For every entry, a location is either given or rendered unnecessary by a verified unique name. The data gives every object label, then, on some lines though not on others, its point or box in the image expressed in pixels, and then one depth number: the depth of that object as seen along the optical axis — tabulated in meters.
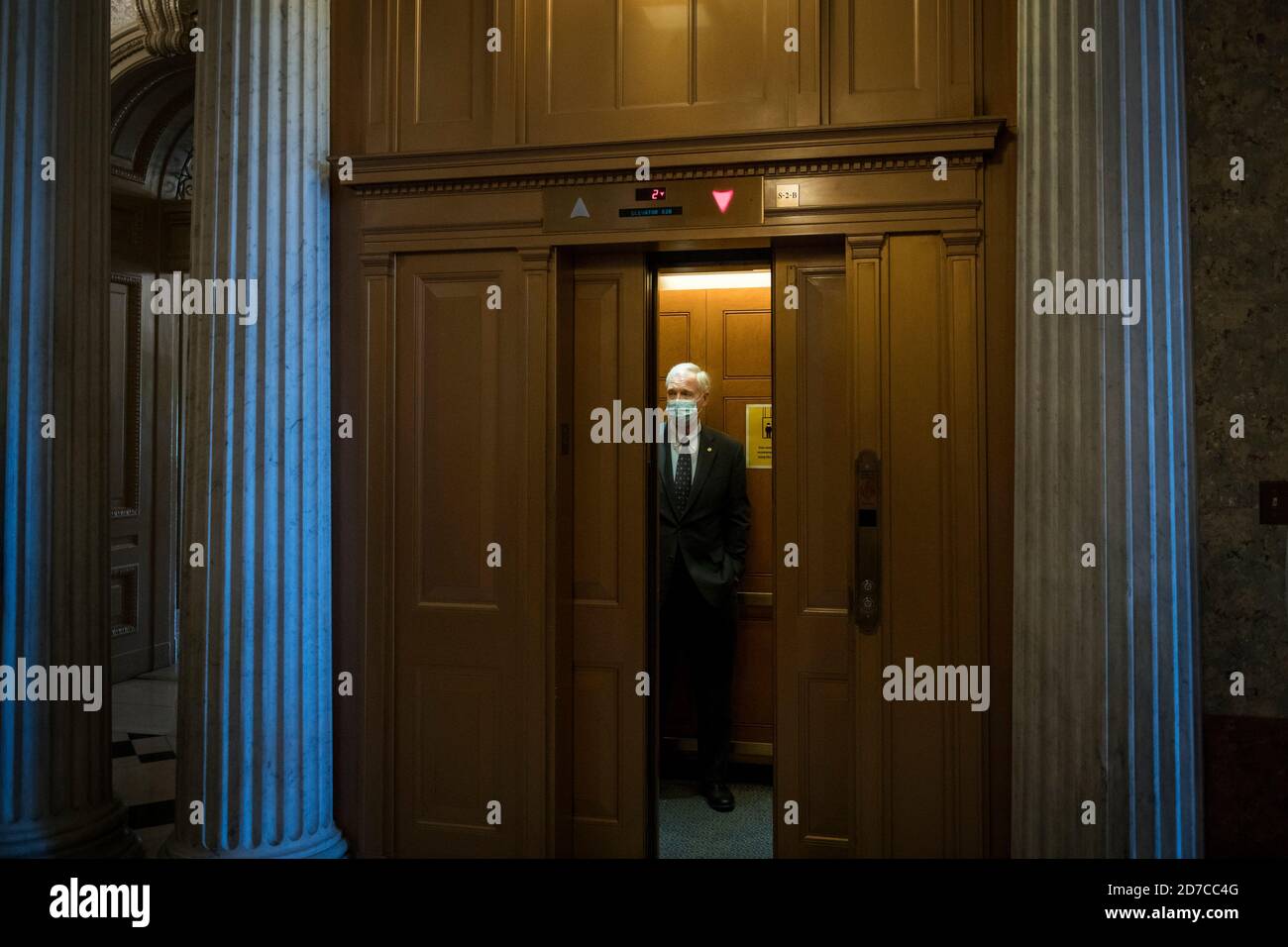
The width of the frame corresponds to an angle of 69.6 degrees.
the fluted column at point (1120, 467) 2.43
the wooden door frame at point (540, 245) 2.95
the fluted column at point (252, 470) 3.09
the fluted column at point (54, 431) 3.09
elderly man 4.20
